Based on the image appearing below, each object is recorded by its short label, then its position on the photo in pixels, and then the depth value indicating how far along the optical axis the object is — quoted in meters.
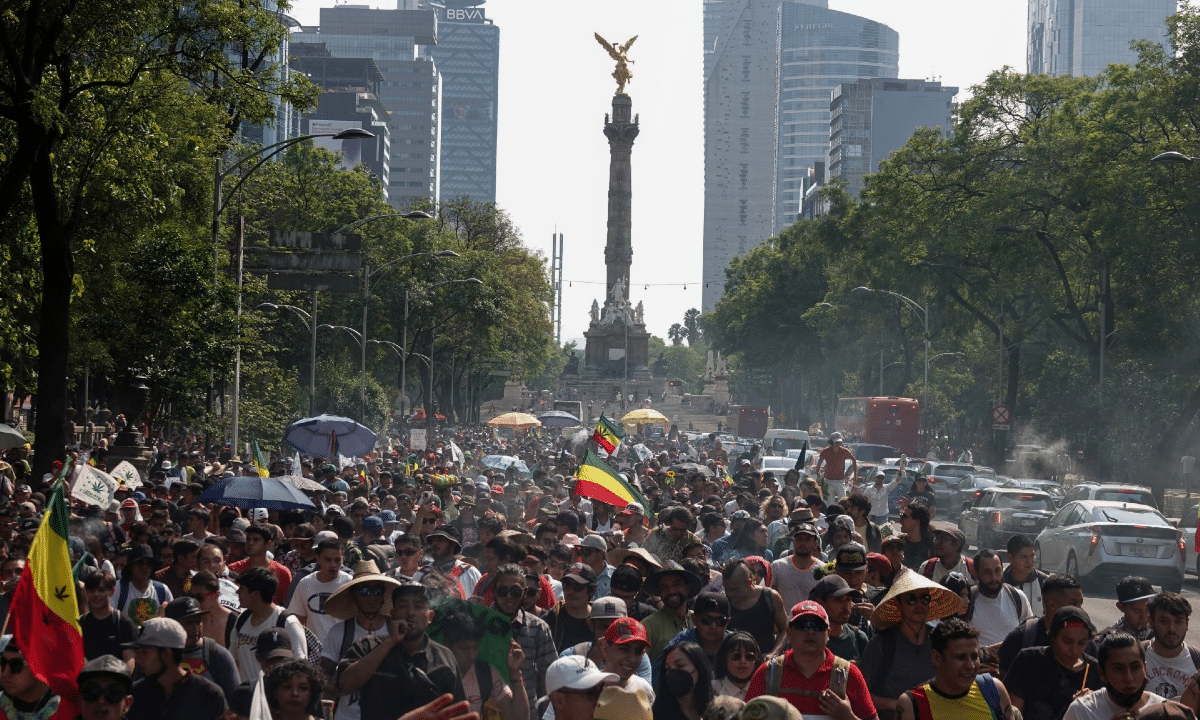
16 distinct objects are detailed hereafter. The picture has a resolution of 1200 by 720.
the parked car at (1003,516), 25.72
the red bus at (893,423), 51.06
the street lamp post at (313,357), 41.41
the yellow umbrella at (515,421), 40.66
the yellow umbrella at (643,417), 42.53
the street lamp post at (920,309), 55.50
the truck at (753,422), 79.19
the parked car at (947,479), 34.50
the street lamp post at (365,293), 43.16
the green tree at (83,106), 17.56
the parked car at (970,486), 32.78
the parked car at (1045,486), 29.68
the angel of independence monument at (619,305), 102.62
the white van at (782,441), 46.68
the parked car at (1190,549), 25.31
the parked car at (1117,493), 26.06
